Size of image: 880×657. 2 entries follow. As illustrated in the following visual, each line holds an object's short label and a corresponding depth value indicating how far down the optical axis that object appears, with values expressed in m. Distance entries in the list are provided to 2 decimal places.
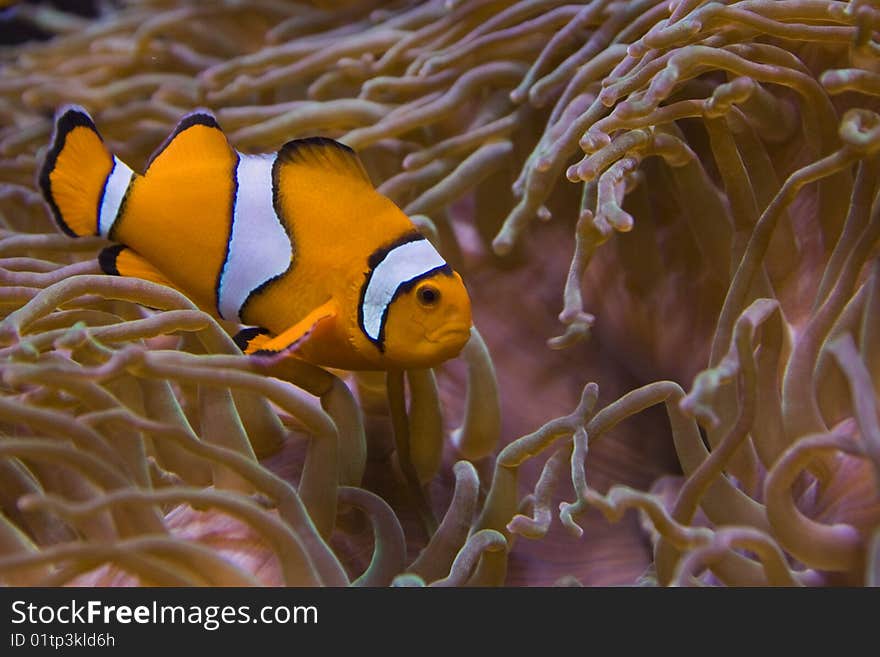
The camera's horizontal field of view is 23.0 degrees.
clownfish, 0.37
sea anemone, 0.34
